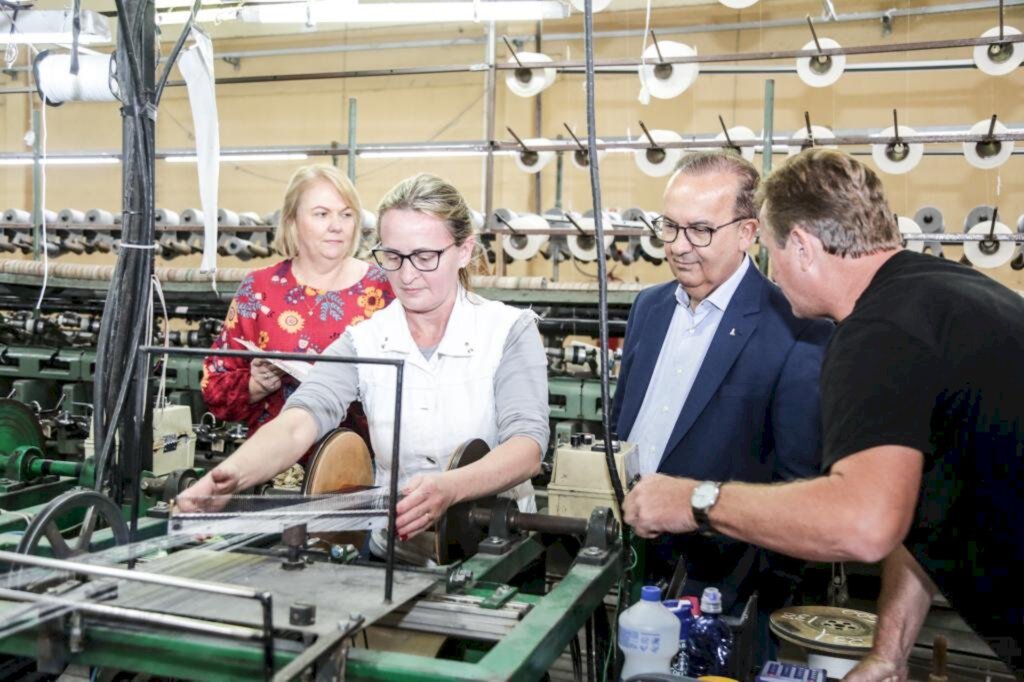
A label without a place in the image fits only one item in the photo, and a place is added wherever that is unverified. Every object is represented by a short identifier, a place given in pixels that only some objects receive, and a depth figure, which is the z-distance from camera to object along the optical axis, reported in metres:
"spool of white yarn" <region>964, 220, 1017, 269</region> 4.45
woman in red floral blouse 2.23
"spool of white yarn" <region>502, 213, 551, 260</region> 5.16
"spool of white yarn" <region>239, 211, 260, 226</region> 5.93
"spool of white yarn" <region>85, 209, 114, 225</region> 5.95
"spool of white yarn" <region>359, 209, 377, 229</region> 5.40
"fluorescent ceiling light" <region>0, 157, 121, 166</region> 5.68
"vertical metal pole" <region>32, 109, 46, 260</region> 5.77
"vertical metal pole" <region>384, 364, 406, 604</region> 1.10
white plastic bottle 1.30
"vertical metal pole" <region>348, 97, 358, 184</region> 5.20
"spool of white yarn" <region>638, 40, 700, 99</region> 4.91
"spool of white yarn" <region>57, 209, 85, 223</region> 5.95
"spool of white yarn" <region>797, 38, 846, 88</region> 4.82
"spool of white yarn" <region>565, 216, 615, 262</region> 5.02
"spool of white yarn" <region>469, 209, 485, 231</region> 5.37
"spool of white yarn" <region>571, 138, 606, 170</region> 5.08
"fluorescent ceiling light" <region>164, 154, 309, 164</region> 5.69
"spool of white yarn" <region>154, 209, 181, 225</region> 5.73
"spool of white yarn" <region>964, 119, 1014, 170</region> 4.36
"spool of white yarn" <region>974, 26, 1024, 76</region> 4.41
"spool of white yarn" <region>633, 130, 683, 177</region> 4.96
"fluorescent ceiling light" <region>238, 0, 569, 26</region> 4.42
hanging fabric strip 1.57
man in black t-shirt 1.19
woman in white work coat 1.69
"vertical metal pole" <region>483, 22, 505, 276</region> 5.01
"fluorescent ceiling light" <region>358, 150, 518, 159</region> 5.33
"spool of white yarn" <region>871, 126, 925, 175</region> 4.60
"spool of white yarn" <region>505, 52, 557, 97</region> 5.25
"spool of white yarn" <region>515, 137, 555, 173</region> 5.25
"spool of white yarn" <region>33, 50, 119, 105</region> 1.67
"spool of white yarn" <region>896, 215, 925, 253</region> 4.53
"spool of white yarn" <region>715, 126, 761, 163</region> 4.71
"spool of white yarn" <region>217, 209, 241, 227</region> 5.64
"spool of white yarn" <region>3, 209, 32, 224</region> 6.13
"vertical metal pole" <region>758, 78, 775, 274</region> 4.48
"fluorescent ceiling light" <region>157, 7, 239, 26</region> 3.89
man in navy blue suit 1.88
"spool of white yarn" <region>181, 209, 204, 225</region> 5.80
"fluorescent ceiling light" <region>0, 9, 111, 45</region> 2.41
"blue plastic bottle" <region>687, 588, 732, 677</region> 1.44
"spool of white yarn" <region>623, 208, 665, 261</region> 4.78
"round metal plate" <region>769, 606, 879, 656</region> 1.57
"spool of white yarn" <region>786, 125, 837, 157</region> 4.60
